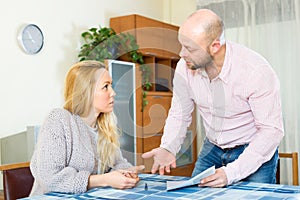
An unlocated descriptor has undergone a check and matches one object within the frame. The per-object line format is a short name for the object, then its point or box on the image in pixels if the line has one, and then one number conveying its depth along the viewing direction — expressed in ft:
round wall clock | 10.06
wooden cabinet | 12.36
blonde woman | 4.53
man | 5.31
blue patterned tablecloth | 4.08
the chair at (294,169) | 6.27
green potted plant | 11.16
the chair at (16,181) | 4.87
